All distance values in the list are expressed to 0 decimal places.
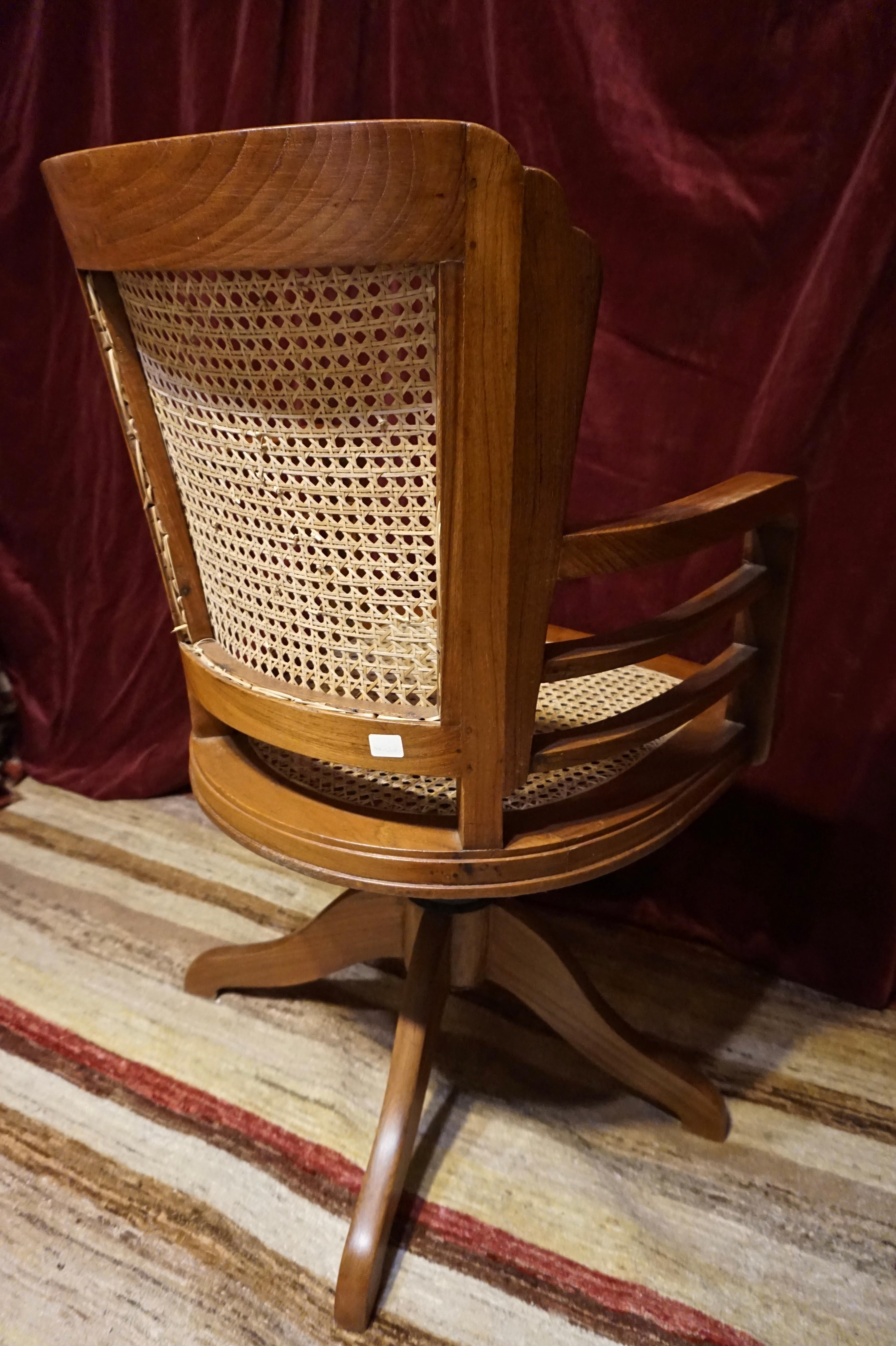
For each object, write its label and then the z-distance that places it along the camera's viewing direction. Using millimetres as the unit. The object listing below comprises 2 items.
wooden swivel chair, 420
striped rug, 774
